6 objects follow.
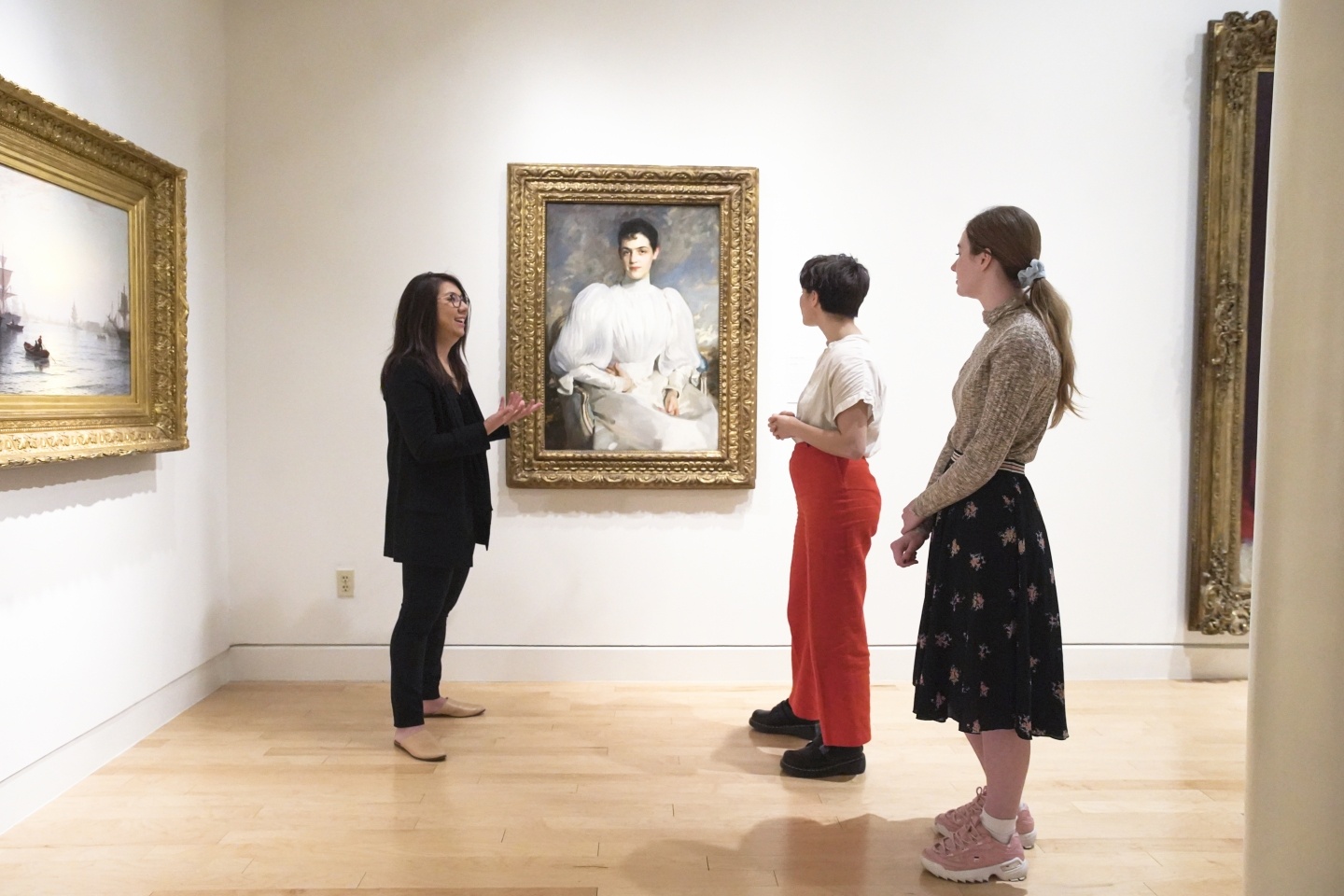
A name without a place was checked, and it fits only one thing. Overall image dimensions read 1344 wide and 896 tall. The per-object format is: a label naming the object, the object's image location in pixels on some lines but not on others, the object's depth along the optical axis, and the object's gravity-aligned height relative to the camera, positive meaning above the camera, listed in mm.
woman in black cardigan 2738 -165
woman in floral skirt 1998 -311
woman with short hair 2564 -243
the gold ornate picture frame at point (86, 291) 2391 +386
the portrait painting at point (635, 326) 3566 +378
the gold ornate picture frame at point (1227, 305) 3582 +480
